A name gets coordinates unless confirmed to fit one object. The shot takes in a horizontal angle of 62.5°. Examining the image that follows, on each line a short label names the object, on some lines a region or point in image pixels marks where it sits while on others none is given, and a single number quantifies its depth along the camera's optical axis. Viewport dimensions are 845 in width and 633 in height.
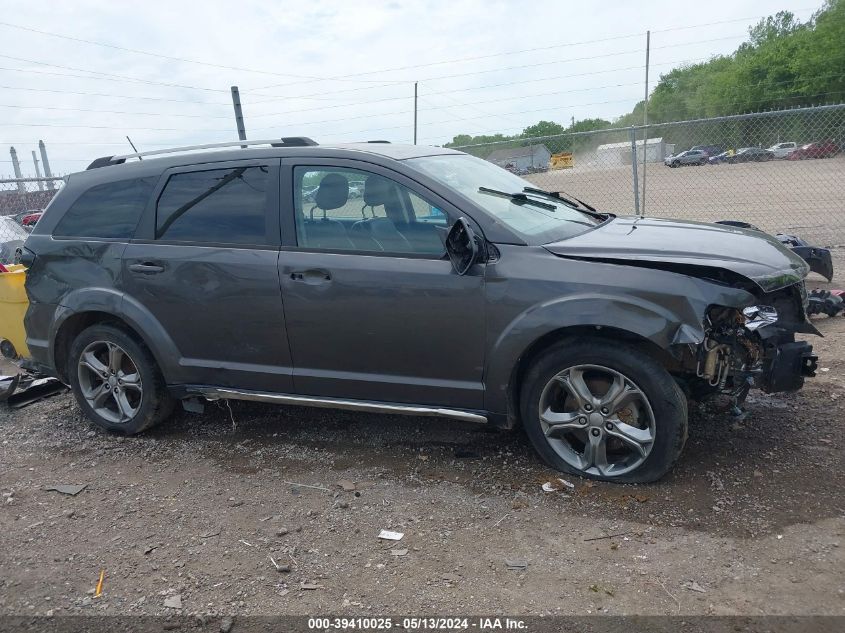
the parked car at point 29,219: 12.90
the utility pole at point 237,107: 10.12
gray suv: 3.47
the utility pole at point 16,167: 14.47
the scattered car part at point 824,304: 5.89
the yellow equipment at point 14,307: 5.16
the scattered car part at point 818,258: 5.94
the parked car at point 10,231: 9.23
